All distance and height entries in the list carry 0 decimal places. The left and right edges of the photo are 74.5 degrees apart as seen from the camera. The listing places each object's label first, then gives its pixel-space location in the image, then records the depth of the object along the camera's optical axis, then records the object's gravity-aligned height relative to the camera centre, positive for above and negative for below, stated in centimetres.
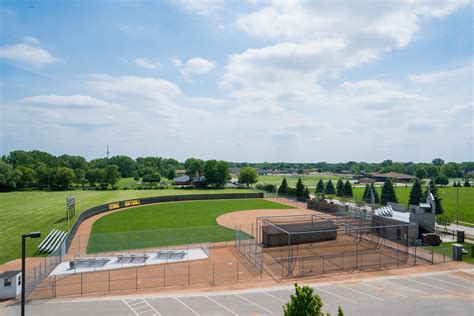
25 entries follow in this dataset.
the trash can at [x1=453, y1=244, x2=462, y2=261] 2845 -795
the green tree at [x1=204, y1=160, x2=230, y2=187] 11062 -208
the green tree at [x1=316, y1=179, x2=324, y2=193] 9007 -608
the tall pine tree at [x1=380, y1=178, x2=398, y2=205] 6862 -604
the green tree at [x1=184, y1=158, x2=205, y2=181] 12106 -110
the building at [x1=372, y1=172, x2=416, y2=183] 15499 -563
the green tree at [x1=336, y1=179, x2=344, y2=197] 8438 -613
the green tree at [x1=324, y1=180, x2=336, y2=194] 8846 -645
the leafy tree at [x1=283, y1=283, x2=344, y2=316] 1011 -449
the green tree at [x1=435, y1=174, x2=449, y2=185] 11675 -494
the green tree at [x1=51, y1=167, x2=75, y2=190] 9675 -409
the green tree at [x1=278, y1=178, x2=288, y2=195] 8016 -589
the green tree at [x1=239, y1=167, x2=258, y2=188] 11144 -347
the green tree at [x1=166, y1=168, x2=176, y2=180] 17362 -440
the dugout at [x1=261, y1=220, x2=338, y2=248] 3238 -720
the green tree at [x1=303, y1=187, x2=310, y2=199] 7356 -651
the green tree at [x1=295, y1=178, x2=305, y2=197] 7444 -562
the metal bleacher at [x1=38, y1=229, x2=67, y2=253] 3147 -807
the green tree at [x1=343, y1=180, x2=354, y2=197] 8238 -646
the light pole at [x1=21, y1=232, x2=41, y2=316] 1270 -322
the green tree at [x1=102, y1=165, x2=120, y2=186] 10625 -309
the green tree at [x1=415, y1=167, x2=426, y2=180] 15262 -262
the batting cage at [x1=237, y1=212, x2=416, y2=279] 2648 -811
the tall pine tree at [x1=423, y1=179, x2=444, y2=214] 5331 -630
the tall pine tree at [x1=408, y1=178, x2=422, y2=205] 6383 -565
